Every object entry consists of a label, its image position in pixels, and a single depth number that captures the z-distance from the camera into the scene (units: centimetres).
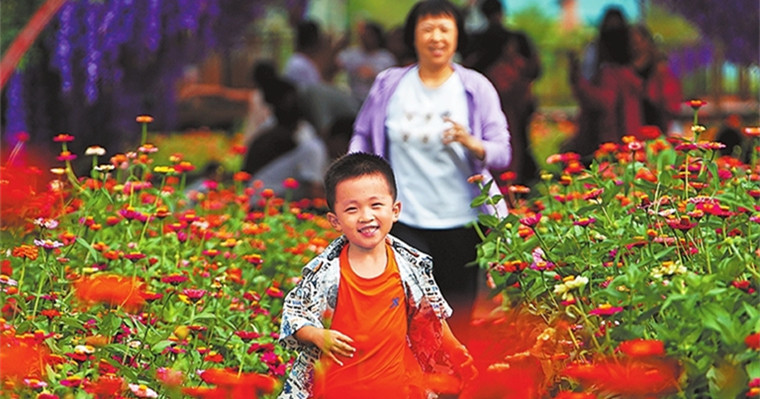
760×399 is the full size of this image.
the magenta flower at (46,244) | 870
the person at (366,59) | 2559
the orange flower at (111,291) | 848
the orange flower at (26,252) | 870
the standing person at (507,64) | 1858
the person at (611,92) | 1873
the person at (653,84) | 1933
